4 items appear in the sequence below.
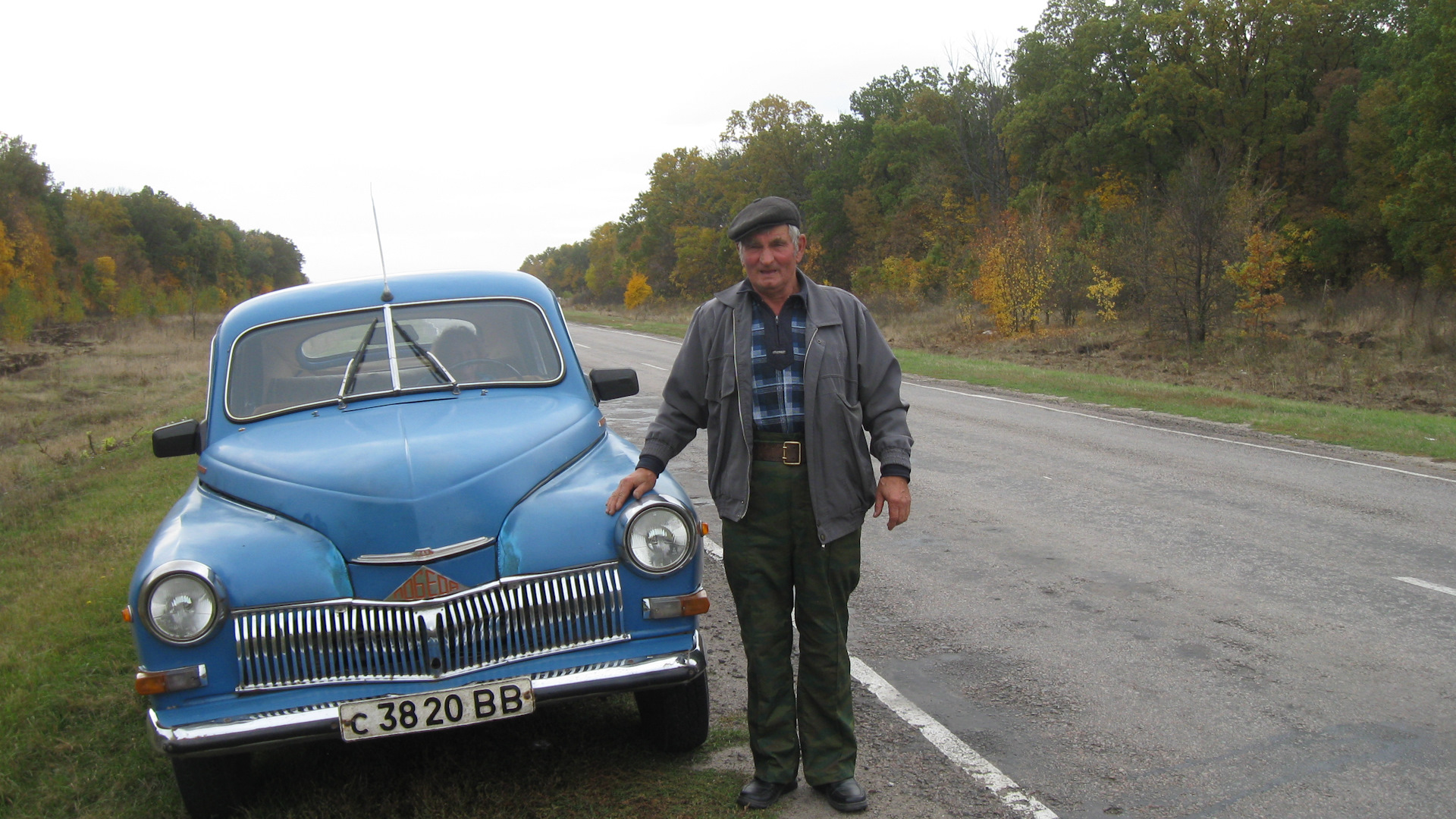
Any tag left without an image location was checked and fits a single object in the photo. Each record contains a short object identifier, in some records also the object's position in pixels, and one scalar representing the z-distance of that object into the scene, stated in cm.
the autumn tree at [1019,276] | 3206
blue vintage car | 340
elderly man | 354
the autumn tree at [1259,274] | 2666
